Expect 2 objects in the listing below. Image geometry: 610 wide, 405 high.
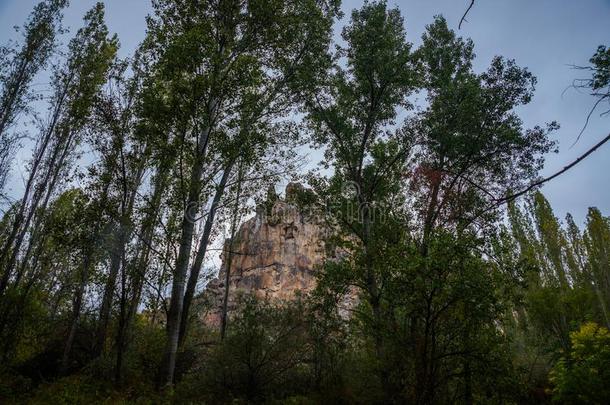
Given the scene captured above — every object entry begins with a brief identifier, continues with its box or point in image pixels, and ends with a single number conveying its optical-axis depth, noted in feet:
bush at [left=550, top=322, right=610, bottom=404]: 33.30
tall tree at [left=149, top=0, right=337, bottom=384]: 26.66
